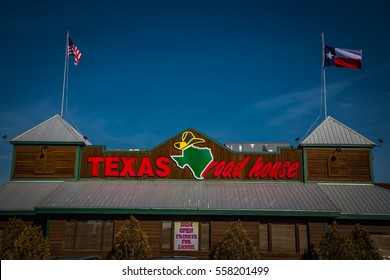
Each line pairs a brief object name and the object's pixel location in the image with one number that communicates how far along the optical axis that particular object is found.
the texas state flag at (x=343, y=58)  26.59
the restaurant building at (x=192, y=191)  22.09
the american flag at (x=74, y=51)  29.22
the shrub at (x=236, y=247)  18.16
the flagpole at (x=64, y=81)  29.03
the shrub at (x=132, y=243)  18.92
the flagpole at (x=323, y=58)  28.74
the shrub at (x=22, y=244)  17.64
